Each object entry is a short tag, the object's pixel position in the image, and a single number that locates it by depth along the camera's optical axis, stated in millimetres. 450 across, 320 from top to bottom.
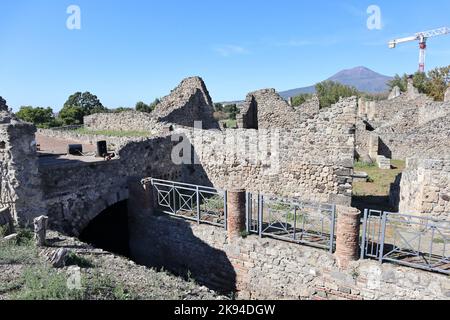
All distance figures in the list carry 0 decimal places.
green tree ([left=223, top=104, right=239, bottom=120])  56716
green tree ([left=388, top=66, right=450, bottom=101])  48644
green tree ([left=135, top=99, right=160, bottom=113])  59019
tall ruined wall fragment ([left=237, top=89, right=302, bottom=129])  18016
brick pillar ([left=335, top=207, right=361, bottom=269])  7102
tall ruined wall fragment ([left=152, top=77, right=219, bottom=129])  17766
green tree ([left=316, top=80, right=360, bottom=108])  61688
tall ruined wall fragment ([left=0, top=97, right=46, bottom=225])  7469
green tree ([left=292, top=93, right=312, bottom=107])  64288
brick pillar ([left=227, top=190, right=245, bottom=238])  8648
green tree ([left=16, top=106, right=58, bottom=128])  40406
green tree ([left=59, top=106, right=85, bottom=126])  42312
